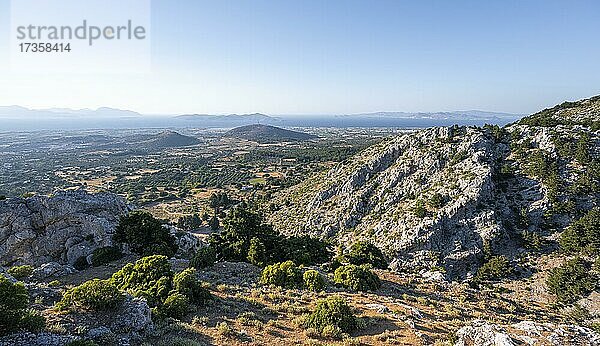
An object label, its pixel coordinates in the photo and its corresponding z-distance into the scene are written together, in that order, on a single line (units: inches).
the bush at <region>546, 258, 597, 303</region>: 1398.9
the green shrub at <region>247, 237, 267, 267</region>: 1268.5
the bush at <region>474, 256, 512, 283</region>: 1627.7
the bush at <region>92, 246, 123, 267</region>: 1234.6
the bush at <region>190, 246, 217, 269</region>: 1135.6
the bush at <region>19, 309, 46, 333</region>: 460.1
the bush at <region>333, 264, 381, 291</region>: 1032.8
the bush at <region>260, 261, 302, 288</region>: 978.1
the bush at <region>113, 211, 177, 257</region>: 1330.0
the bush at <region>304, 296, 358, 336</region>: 654.8
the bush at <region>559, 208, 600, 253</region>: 1617.7
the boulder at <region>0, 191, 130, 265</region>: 1364.4
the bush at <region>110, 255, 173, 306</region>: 741.5
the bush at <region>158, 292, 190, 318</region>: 668.7
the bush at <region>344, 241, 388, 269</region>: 1424.7
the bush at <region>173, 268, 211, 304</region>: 752.3
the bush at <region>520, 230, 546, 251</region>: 1733.5
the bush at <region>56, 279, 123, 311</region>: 564.1
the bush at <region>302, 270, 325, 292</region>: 961.0
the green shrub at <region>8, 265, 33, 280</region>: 977.1
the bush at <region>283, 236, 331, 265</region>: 1350.9
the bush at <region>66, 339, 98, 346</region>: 410.0
